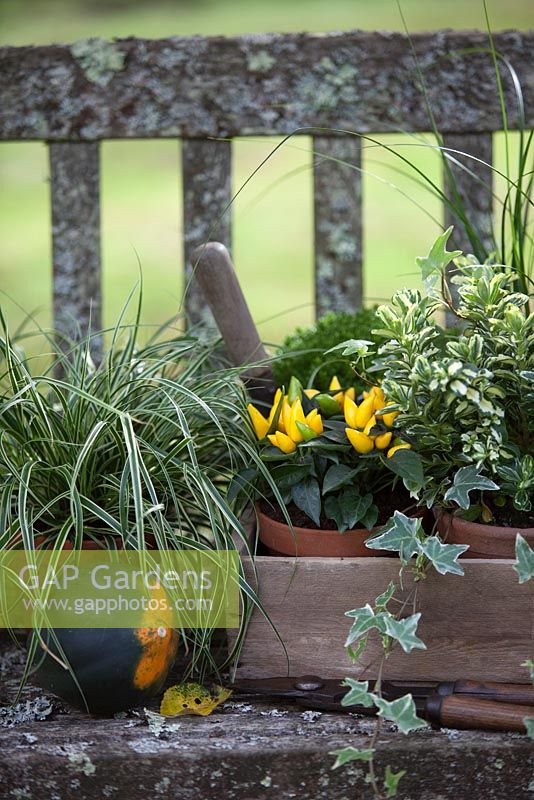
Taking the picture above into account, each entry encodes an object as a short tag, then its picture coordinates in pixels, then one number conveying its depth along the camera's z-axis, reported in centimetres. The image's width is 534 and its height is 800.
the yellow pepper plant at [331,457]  265
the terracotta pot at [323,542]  266
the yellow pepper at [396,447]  264
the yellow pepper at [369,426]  265
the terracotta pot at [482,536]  262
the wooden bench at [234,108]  306
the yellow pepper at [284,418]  269
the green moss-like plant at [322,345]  291
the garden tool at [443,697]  257
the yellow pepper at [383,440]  266
